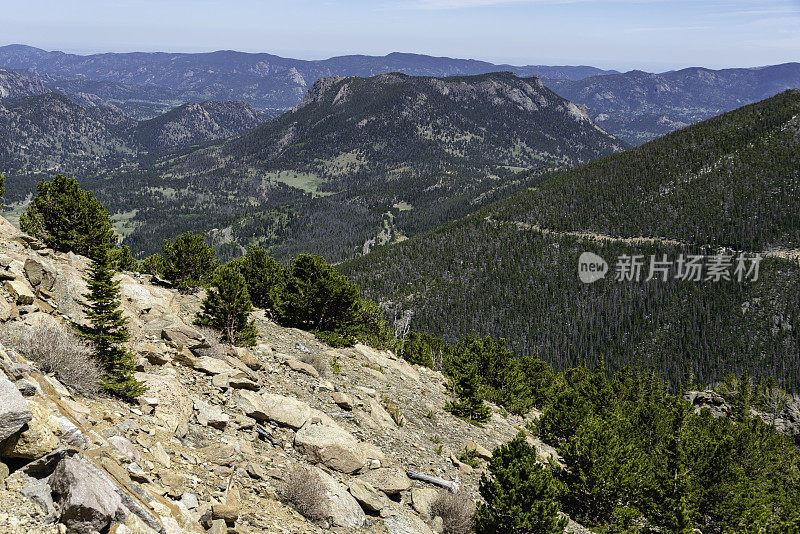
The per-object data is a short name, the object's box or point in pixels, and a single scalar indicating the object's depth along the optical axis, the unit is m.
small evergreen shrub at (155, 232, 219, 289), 50.41
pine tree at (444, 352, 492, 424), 41.25
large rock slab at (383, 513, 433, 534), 19.31
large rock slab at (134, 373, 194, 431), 18.91
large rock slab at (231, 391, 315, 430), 22.59
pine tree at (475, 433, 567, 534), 22.41
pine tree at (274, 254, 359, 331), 48.38
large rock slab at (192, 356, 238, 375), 24.91
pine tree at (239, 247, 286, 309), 57.03
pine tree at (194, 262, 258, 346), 34.16
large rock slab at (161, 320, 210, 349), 28.02
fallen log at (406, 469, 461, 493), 24.45
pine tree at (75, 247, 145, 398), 18.73
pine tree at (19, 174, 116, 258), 40.69
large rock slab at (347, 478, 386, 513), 19.55
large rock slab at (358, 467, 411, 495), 21.50
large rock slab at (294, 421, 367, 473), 21.27
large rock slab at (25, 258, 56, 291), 27.25
